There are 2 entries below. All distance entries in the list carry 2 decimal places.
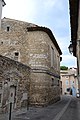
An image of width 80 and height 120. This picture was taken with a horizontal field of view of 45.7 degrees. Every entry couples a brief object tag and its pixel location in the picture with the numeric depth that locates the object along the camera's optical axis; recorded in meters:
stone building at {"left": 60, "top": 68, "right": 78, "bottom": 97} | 26.28
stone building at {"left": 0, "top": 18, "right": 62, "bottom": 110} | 8.47
